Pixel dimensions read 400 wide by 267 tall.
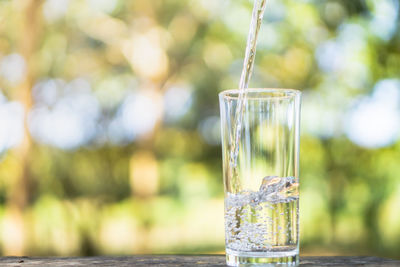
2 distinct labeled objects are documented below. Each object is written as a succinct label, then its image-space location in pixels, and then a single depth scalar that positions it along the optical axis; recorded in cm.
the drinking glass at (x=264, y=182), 91
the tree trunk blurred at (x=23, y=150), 389
